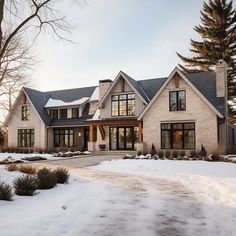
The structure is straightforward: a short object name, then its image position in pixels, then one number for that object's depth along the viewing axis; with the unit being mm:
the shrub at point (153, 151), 18143
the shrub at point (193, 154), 17150
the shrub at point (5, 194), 6236
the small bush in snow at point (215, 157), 15259
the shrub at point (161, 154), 17246
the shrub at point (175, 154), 17269
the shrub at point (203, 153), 17450
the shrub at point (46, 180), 7745
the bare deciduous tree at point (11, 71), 24451
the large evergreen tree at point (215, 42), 31250
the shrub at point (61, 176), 8590
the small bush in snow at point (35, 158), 17923
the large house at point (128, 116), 19565
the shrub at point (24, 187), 6855
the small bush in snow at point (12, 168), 10520
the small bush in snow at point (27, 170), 10179
